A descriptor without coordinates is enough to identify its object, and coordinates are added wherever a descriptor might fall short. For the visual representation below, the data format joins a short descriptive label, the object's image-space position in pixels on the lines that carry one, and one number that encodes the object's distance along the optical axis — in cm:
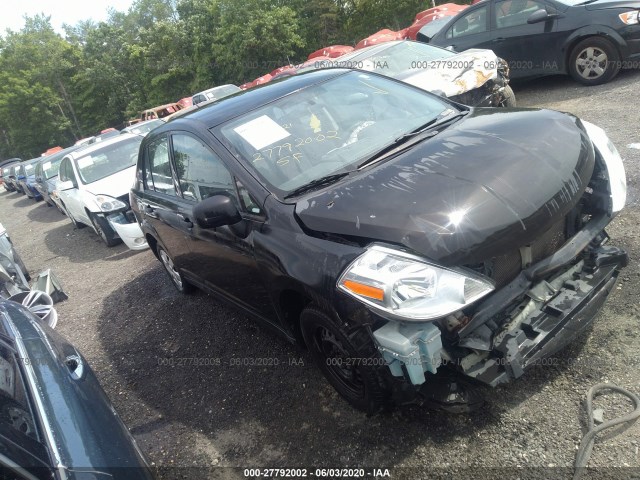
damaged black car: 222
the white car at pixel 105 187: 760
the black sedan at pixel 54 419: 165
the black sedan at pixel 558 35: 696
